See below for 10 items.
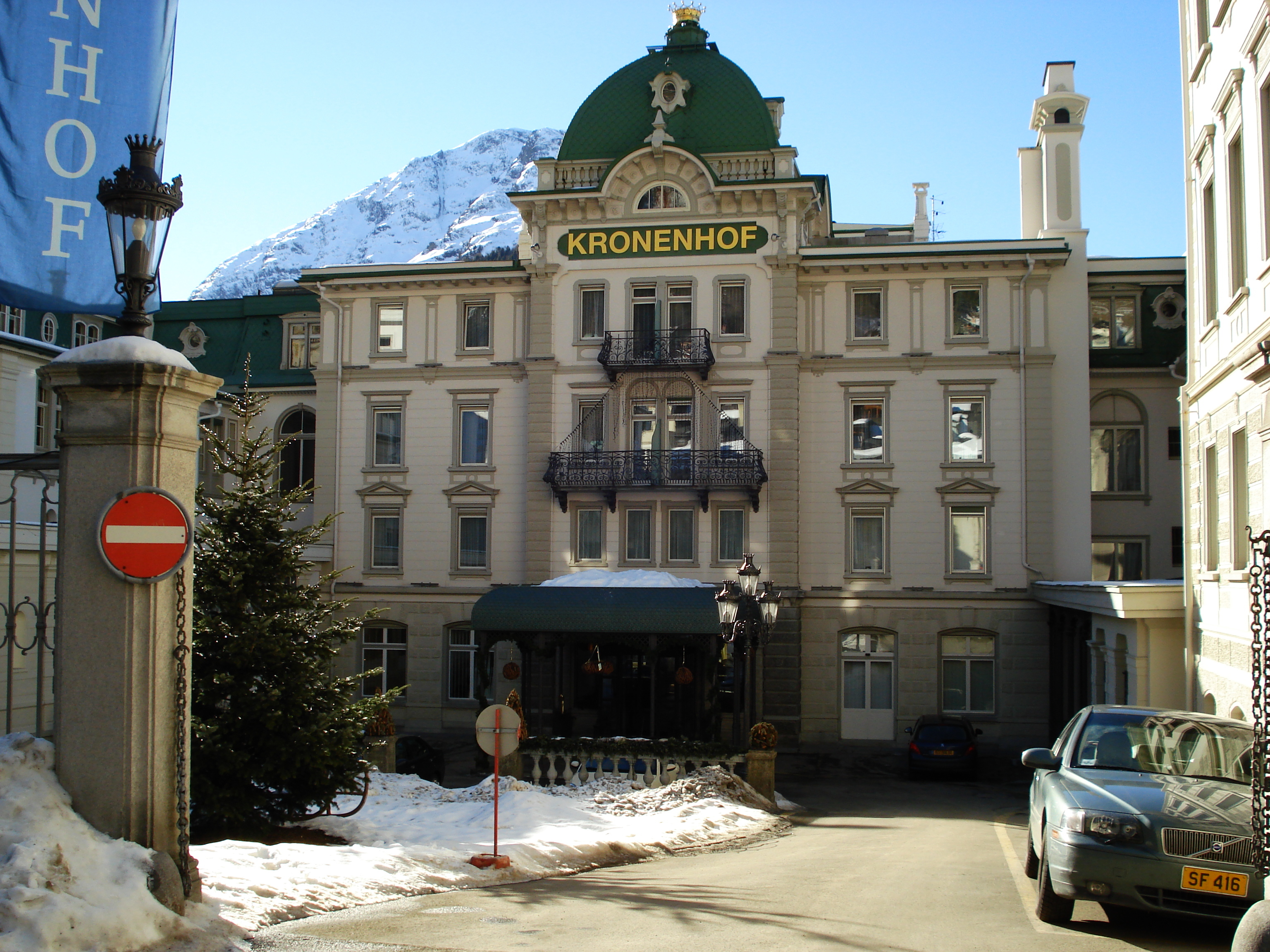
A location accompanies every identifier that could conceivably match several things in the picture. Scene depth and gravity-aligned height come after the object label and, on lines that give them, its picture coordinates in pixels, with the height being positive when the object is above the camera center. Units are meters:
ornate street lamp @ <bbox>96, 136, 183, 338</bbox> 7.67 +2.19
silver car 8.38 -2.08
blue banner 10.10 +3.73
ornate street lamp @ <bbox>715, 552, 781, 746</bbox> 20.14 -1.08
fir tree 13.68 -1.61
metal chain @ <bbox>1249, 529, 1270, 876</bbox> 7.89 -1.28
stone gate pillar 7.30 -0.47
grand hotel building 31.66 +3.34
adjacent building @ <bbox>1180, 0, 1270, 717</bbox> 14.97 +3.29
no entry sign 7.34 +0.07
